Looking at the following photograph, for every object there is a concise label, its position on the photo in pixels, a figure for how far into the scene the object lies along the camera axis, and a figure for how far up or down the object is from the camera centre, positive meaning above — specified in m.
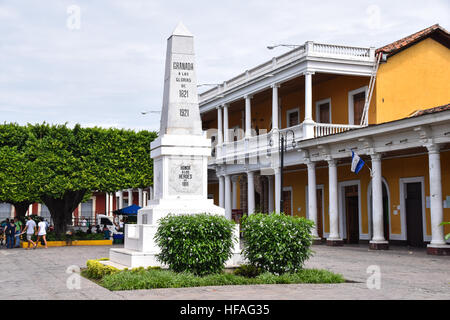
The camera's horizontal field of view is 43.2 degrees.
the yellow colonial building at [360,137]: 20.62 +2.65
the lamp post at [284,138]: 25.22 +3.09
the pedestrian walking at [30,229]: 25.78 -0.95
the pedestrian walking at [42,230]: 25.97 -1.01
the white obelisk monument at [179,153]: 12.72 +1.24
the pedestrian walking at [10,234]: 26.31 -1.20
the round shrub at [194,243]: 10.27 -0.65
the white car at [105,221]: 46.53 -1.09
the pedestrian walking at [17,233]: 26.64 -1.17
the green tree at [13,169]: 26.89 +1.84
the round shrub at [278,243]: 10.67 -0.68
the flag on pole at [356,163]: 20.94 +1.60
